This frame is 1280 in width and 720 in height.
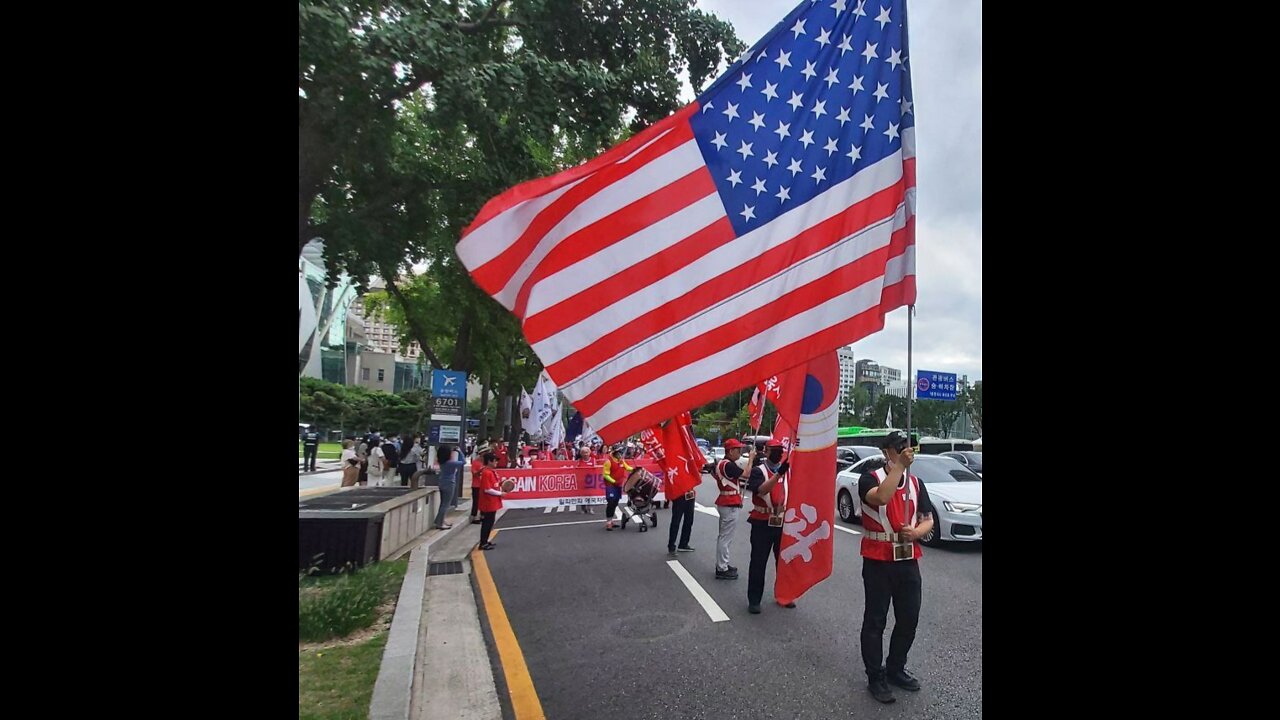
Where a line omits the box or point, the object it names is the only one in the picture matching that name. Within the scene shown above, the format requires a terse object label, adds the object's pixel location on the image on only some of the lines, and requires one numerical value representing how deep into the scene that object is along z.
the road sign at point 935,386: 27.48
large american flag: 3.31
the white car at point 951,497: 9.45
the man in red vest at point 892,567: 4.42
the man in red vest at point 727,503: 7.89
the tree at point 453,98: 5.39
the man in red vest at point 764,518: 6.34
